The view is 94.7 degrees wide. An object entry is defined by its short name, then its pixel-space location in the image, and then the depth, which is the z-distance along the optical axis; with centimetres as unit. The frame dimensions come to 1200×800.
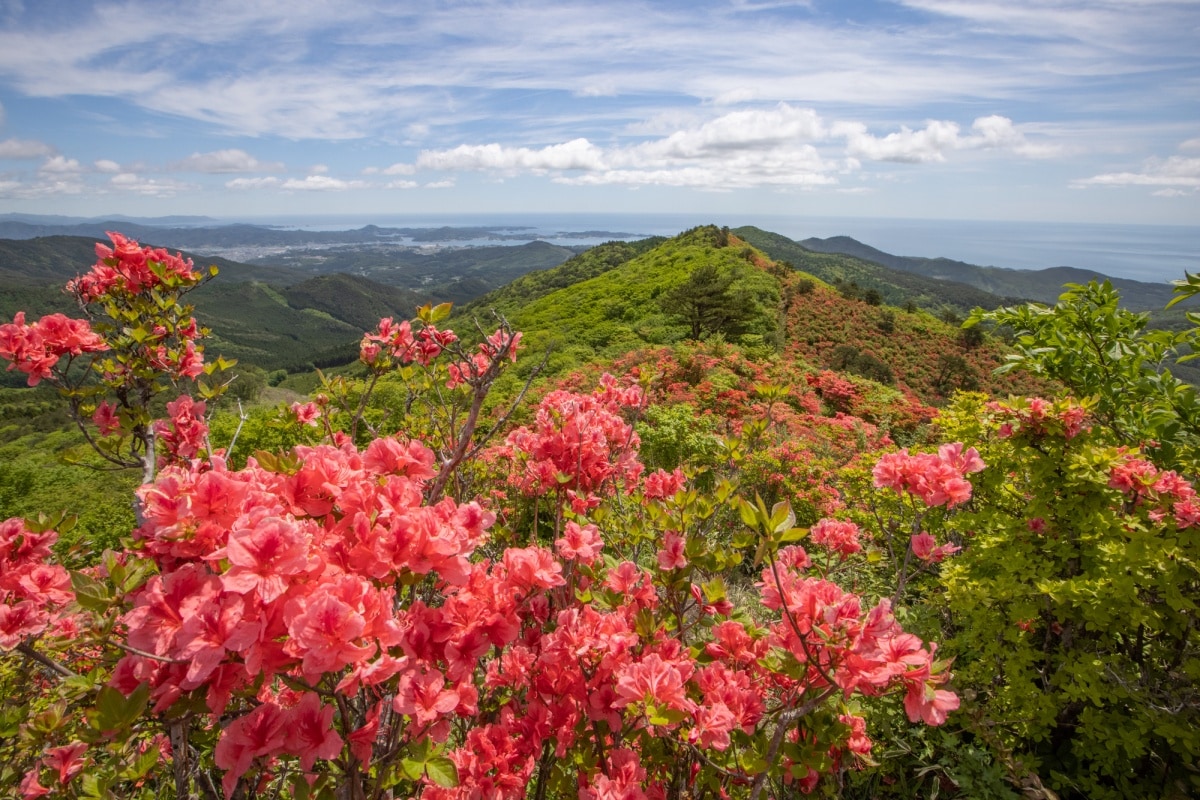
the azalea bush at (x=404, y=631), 108
